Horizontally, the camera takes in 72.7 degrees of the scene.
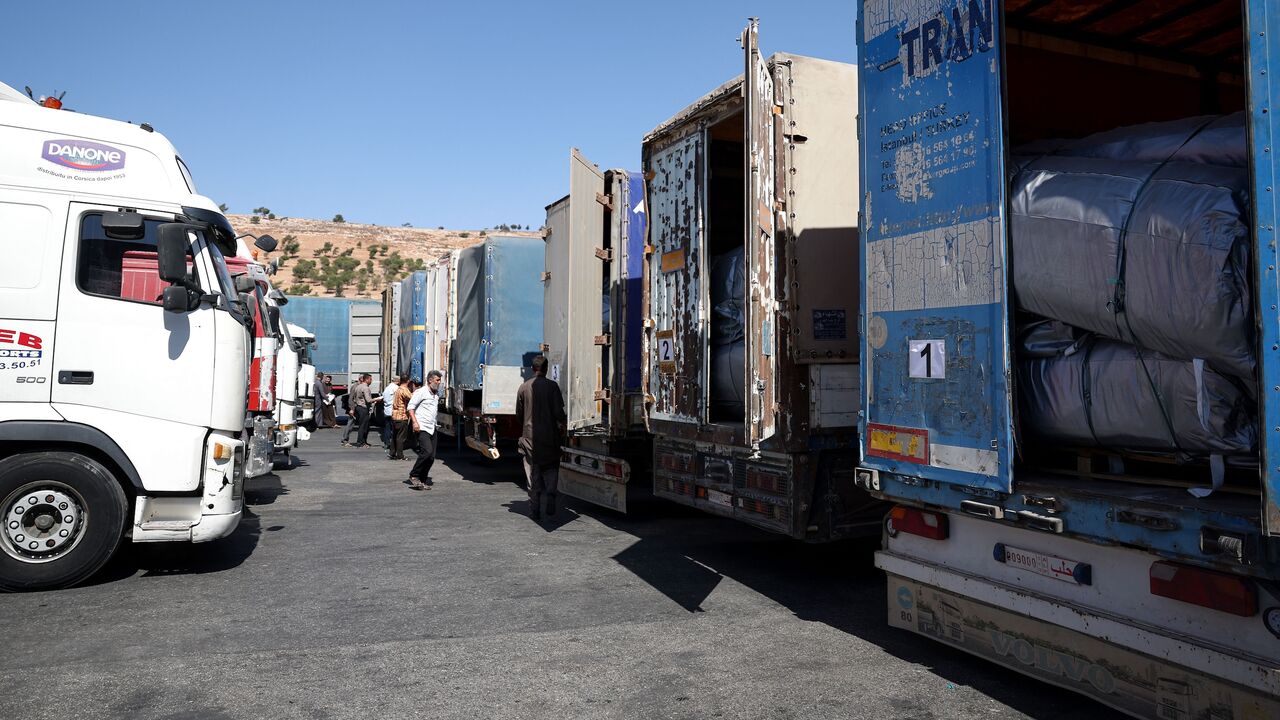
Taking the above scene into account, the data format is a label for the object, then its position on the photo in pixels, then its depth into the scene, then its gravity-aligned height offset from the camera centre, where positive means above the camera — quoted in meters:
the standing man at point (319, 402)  21.23 -0.11
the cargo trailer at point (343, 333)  24.72 +1.89
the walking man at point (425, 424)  12.05 -0.35
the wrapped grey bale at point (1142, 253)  3.31 +0.65
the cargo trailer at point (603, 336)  8.96 +0.70
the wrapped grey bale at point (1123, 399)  3.39 +0.03
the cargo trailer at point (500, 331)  12.45 +1.02
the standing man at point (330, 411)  24.59 -0.38
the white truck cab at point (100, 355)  6.08 +0.29
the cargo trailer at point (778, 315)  5.58 +0.63
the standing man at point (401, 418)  15.39 -0.35
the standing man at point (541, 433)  9.20 -0.35
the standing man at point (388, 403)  16.73 -0.09
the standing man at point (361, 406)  18.89 -0.18
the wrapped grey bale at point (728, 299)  7.03 +0.85
